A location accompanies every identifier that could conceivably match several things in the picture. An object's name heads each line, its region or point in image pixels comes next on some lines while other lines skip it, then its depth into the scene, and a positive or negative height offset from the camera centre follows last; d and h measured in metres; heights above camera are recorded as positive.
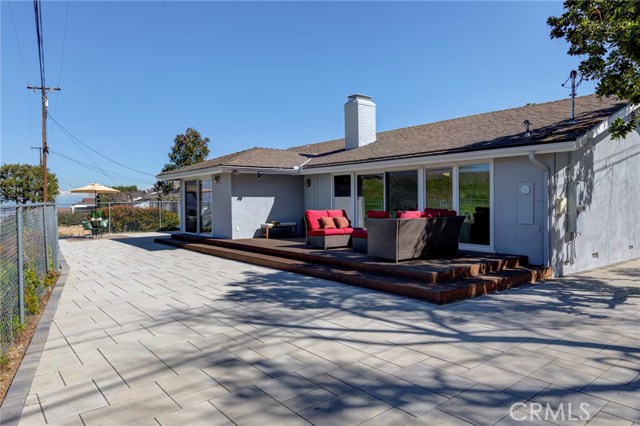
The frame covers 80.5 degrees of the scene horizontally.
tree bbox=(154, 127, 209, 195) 26.08 +4.42
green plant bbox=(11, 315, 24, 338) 4.36 -1.33
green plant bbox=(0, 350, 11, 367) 3.61 -1.41
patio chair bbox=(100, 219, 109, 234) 18.33 -0.64
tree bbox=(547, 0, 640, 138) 6.52 +3.09
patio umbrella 18.93 +1.24
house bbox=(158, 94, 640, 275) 7.93 +0.83
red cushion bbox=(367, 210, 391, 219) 9.57 -0.06
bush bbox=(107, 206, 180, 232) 20.78 -0.34
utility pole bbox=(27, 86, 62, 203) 19.33 +4.13
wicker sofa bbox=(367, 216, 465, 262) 7.57 -0.54
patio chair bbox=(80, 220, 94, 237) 18.19 -0.54
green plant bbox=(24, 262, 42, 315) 5.30 -1.12
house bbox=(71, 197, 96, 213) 25.43 +0.40
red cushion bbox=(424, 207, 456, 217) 8.64 -0.02
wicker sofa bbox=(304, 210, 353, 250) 9.93 -0.60
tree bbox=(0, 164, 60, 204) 30.98 +2.69
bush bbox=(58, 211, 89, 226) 28.73 -0.39
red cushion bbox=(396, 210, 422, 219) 7.77 -0.08
